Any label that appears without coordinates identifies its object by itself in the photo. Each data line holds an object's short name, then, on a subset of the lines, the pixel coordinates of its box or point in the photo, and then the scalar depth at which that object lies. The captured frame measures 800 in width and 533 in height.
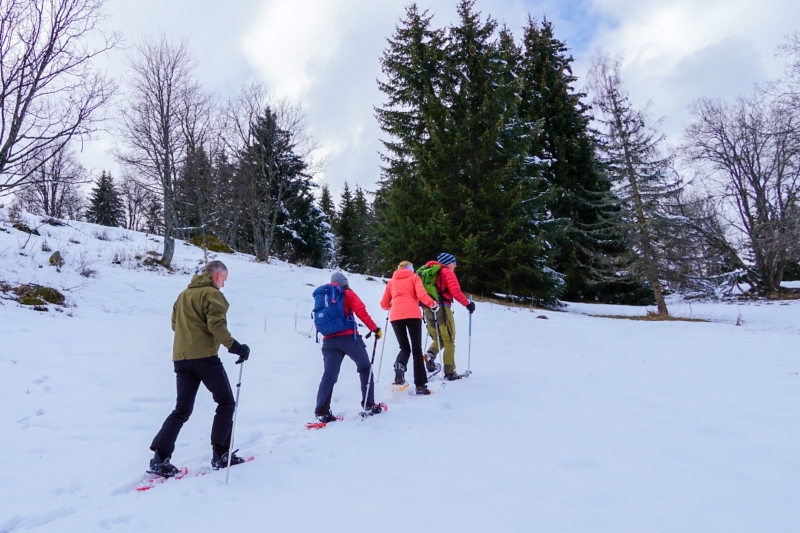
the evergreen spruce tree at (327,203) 47.93
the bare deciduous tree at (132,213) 44.91
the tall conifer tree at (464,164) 17.08
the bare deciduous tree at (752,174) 22.59
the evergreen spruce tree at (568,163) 21.97
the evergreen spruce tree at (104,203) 42.16
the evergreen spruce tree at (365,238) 38.09
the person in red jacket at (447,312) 6.82
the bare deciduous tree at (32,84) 9.33
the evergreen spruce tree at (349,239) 41.19
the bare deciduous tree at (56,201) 29.19
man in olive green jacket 3.76
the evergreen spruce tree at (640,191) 18.41
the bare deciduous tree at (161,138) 15.37
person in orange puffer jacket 6.16
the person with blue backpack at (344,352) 4.89
